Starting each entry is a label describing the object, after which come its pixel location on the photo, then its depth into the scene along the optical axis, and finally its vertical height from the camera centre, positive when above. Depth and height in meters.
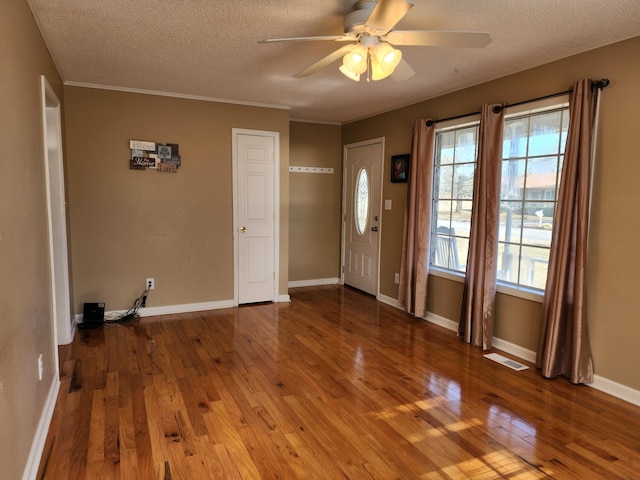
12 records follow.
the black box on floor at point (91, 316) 4.19 -1.25
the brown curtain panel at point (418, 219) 4.41 -0.23
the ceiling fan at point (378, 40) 2.09 +0.84
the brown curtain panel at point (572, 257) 2.92 -0.41
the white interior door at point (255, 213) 4.91 -0.22
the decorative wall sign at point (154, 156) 4.37 +0.40
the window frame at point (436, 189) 3.97 +0.10
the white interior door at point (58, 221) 3.56 -0.25
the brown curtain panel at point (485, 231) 3.61 -0.29
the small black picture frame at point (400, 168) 4.86 +0.35
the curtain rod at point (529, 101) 2.87 +0.80
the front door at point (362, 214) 5.49 -0.24
